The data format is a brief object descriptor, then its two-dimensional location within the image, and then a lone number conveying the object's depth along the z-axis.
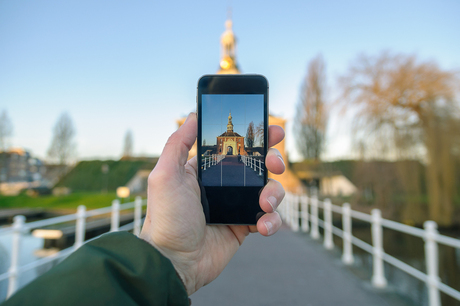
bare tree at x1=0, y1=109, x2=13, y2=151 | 26.70
